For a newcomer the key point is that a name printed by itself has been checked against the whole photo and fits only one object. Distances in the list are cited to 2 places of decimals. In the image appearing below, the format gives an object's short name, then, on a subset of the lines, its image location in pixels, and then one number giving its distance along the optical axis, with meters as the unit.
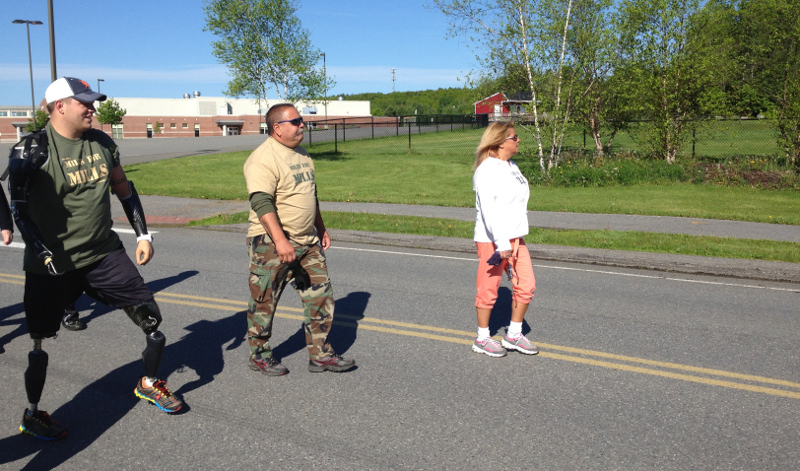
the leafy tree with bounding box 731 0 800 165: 17.70
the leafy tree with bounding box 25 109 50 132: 64.38
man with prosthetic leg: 3.81
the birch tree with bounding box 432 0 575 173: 18.08
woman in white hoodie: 5.08
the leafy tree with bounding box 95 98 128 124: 72.75
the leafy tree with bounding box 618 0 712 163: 18.70
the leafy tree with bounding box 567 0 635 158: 18.00
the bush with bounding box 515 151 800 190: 17.97
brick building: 94.38
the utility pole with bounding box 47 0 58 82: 18.50
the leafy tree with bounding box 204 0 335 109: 26.56
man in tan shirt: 4.61
